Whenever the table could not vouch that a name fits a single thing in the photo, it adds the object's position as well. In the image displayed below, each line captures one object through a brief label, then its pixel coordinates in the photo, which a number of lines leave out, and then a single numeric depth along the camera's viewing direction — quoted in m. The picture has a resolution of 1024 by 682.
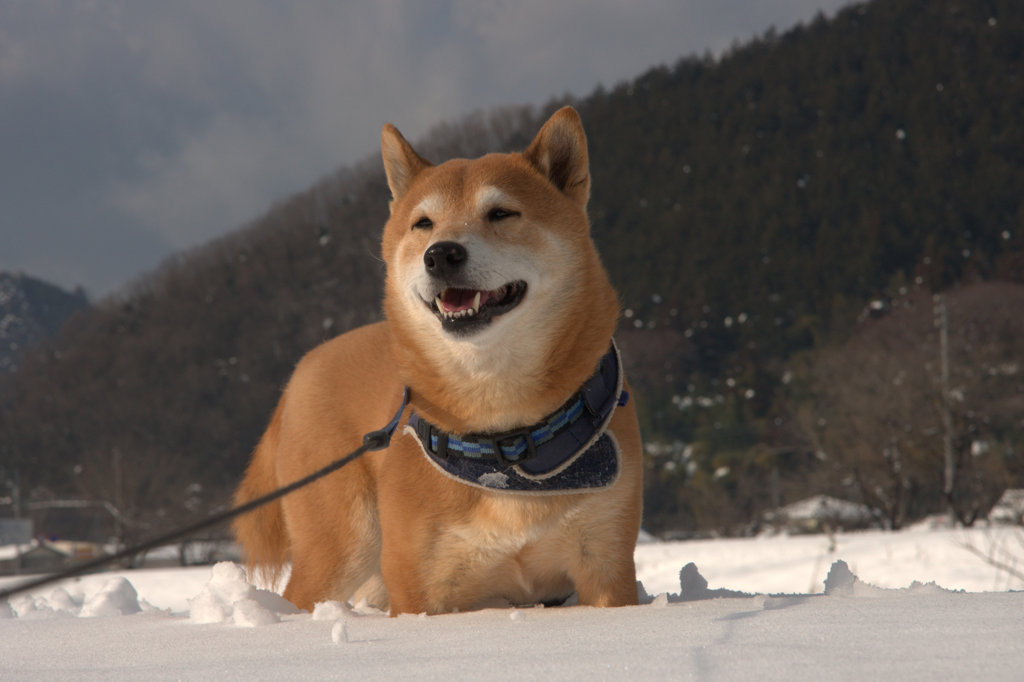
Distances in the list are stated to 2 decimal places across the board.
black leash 1.91
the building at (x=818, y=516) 27.67
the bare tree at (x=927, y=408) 27.01
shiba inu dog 2.75
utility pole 24.31
